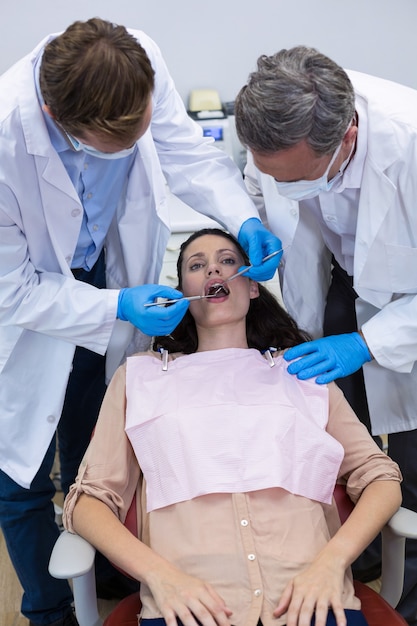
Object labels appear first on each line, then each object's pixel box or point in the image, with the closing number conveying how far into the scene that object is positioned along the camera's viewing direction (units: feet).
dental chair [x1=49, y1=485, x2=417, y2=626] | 4.54
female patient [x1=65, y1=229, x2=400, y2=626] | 4.53
